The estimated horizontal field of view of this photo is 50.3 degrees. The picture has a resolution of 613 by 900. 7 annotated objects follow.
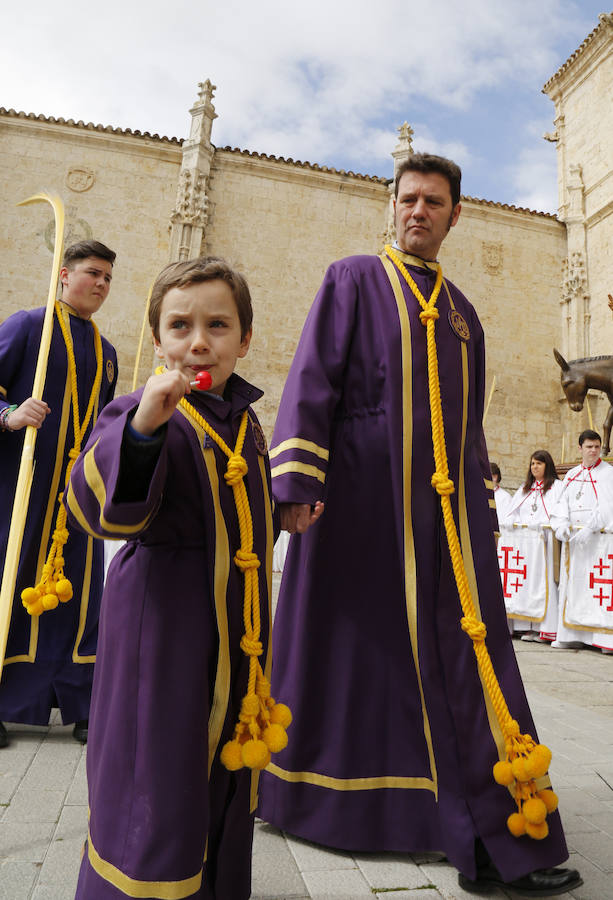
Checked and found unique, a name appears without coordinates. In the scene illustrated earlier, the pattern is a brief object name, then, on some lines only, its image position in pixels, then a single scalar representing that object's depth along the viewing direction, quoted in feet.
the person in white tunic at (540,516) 24.26
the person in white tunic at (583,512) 22.91
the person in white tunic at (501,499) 27.25
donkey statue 36.01
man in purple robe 6.12
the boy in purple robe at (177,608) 3.88
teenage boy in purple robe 9.42
